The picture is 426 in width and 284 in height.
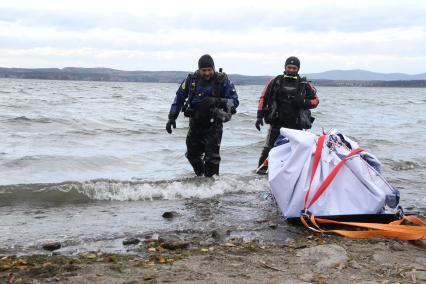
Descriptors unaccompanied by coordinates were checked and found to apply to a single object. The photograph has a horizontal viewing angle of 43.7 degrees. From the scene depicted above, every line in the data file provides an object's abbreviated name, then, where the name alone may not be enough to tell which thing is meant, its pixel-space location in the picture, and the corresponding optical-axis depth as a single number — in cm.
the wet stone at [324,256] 386
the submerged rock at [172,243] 441
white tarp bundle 497
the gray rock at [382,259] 390
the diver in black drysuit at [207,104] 718
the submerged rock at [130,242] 468
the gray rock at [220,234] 491
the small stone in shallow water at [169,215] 587
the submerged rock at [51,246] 454
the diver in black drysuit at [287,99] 761
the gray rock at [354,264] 381
